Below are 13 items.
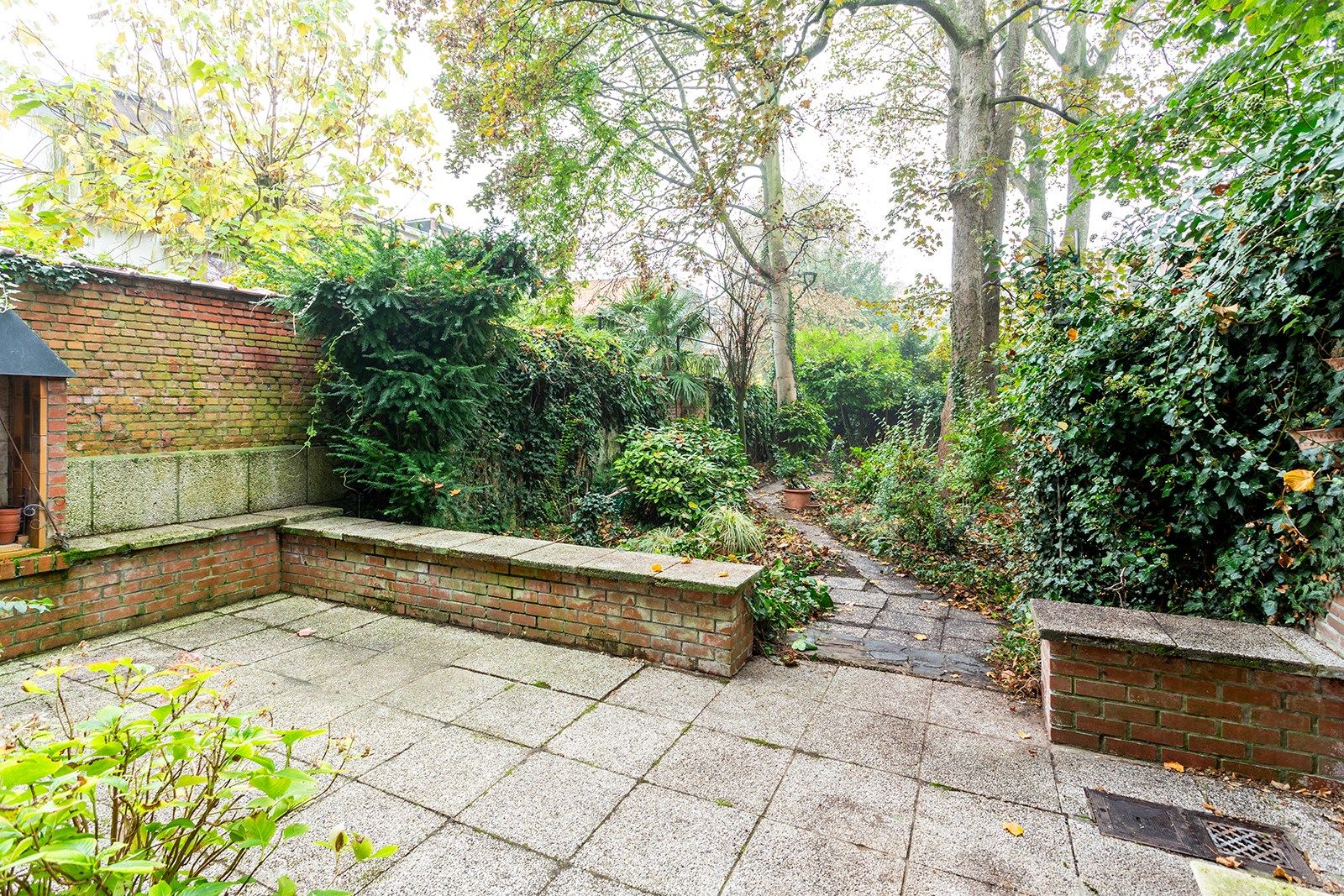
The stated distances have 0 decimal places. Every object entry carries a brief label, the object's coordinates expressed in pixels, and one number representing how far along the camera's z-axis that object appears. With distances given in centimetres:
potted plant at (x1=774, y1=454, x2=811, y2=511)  920
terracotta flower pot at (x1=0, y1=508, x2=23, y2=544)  344
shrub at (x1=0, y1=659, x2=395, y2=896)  81
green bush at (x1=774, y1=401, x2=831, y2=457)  1349
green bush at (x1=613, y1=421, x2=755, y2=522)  689
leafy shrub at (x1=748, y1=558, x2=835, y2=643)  376
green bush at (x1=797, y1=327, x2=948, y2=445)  1509
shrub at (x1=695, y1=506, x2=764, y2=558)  580
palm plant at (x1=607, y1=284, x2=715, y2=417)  1021
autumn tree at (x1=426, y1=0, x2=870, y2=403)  627
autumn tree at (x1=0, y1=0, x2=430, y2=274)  703
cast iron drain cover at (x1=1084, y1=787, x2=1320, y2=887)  192
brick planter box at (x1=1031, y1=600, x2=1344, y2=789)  233
